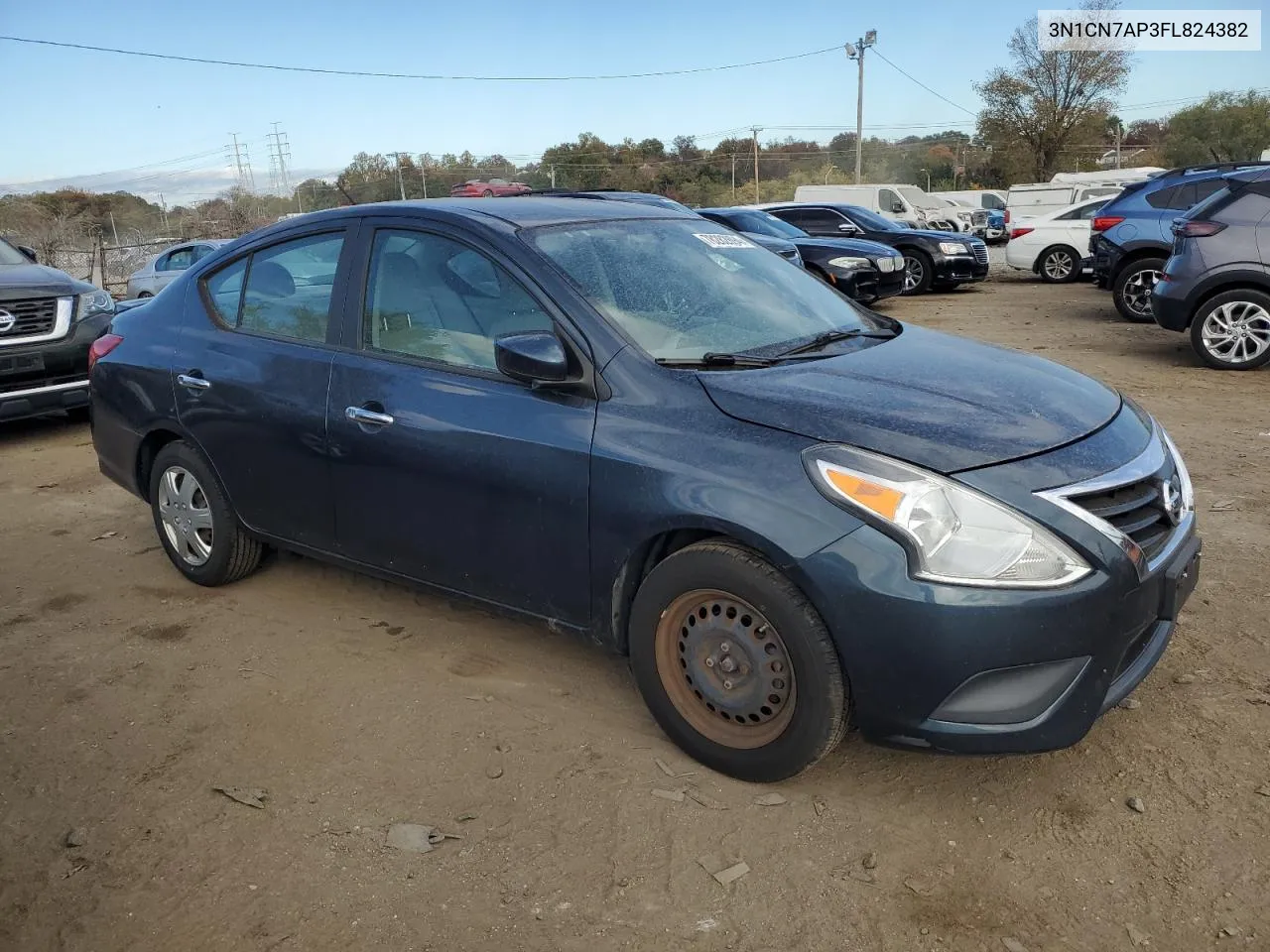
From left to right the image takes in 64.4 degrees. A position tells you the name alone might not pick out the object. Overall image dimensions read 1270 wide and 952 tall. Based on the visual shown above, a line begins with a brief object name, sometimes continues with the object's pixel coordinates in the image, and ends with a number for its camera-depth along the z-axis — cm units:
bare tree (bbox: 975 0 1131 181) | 4681
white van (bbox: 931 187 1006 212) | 3588
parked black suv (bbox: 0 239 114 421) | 768
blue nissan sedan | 252
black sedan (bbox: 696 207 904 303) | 1354
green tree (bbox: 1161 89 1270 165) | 4928
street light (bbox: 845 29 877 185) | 4153
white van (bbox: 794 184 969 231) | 2247
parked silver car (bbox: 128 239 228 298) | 1548
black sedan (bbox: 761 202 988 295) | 1612
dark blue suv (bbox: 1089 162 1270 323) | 1166
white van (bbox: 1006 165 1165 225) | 2448
